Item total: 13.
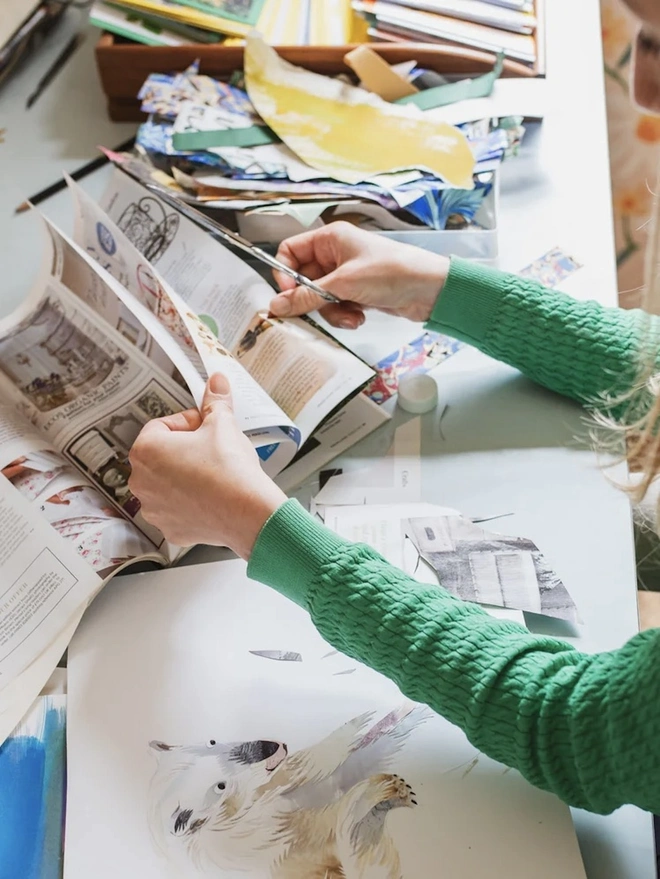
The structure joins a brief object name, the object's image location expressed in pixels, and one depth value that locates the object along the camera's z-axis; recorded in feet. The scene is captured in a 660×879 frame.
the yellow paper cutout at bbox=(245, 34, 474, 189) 3.23
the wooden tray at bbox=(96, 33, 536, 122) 3.56
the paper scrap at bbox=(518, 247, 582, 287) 3.03
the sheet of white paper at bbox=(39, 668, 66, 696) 2.22
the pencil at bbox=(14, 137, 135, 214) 3.50
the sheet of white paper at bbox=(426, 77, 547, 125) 3.43
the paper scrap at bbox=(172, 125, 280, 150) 3.30
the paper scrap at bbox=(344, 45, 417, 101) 3.52
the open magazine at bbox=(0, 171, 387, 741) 2.36
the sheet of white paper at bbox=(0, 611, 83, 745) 2.14
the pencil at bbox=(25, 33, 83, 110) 3.96
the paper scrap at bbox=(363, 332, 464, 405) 2.83
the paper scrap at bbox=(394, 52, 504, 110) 3.48
